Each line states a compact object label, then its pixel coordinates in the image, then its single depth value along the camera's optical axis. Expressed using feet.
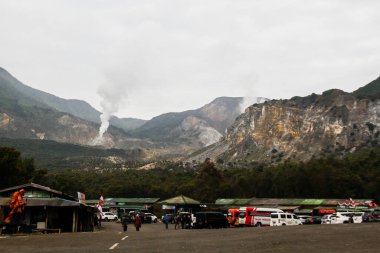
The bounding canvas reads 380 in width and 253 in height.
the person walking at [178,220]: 176.93
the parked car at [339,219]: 195.00
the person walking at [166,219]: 176.70
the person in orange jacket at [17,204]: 137.04
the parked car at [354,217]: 198.29
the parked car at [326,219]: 201.12
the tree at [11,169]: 247.09
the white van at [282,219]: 182.70
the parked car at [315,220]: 221.87
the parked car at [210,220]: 163.53
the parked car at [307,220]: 221.01
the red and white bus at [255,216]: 186.75
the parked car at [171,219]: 269.03
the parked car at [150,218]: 268.41
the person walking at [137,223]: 155.71
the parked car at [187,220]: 172.97
